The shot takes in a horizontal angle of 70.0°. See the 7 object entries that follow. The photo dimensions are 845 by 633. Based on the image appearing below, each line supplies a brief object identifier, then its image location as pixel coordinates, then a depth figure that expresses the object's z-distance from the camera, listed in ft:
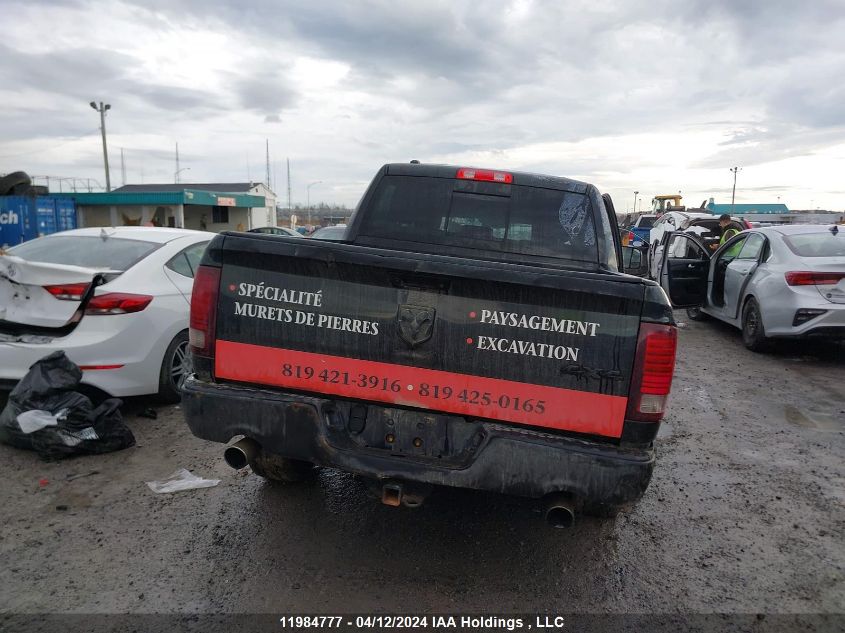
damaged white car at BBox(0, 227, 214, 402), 14.90
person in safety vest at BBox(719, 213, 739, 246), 40.47
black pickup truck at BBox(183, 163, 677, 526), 8.48
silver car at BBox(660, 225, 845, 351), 23.08
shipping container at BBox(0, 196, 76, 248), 79.10
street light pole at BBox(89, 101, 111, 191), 132.09
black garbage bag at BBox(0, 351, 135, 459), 13.73
